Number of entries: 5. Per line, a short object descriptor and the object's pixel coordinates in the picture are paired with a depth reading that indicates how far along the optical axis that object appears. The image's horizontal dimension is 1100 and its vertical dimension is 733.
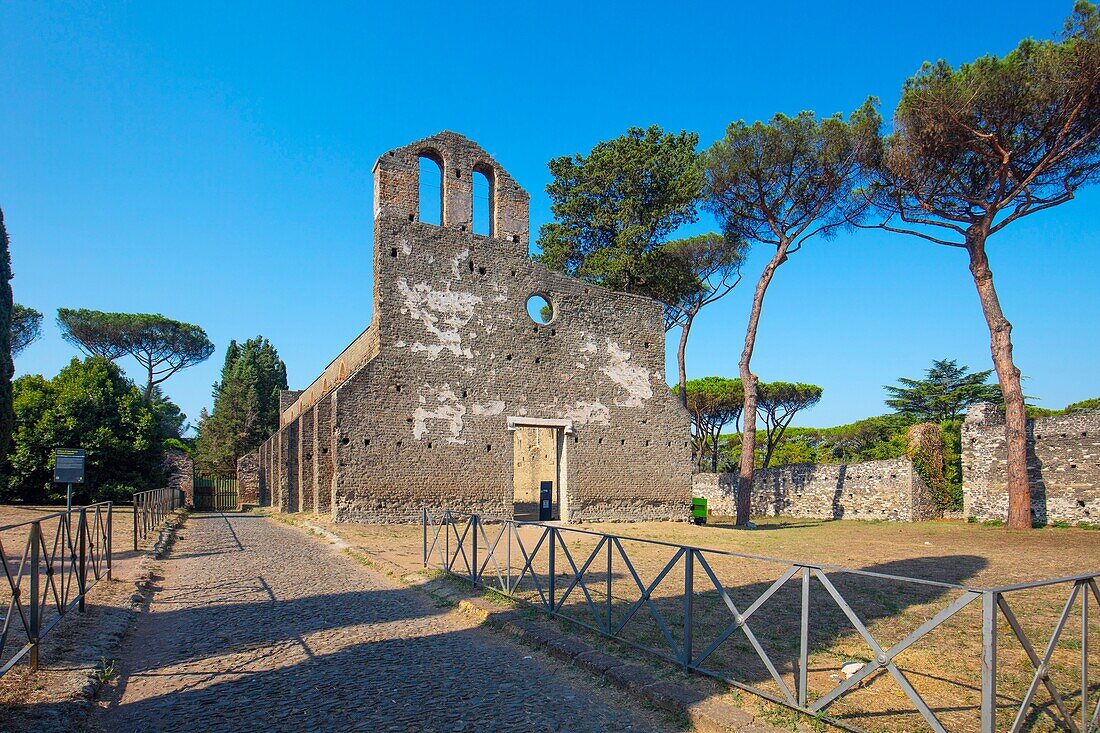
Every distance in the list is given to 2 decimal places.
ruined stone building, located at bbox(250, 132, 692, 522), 14.90
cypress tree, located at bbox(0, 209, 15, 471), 10.16
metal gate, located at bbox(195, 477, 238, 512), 27.95
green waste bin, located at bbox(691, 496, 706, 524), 19.73
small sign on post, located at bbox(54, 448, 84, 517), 9.55
